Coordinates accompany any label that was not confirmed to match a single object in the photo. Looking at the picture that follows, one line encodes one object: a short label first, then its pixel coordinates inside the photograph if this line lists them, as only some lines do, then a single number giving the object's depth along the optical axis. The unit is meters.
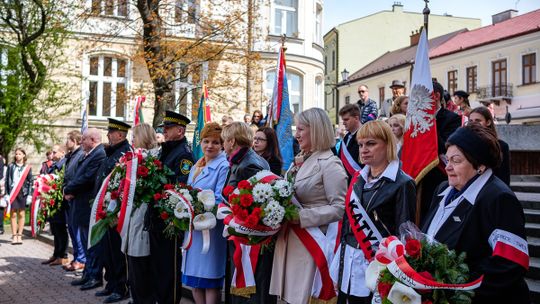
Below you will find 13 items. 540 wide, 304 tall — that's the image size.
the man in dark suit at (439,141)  5.33
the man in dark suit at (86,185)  8.03
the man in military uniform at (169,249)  5.77
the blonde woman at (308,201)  4.25
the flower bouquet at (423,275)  2.61
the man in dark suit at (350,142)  6.73
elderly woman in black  2.77
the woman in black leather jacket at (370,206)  3.65
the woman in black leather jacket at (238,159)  5.14
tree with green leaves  19.25
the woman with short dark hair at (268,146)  6.61
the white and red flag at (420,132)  5.28
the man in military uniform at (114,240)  7.08
